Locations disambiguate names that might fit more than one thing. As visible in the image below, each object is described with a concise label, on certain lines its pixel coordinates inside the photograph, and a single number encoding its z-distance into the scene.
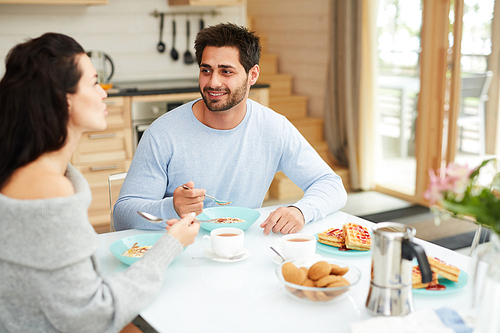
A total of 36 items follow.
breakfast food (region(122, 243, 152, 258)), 1.29
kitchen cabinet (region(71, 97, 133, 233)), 3.45
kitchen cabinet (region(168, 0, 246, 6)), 3.87
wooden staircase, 4.42
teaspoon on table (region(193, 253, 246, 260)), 1.31
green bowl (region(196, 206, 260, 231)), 1.62
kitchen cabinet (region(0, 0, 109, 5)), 3.37
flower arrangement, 0.80
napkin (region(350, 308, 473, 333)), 0.91
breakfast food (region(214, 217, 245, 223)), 1.55
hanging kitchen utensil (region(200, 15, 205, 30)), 4.25
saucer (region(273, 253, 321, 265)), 1.28
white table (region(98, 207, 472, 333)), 1.00
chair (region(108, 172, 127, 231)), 2.00
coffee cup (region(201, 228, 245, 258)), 1.29
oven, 3.54
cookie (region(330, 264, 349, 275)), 1.12
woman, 0.95
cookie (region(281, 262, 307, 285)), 1.08
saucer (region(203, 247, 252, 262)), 1.29
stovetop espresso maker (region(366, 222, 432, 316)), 0.94
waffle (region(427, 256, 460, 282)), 1.14
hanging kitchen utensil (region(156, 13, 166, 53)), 4.13
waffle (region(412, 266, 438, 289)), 1.12
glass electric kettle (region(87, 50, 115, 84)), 3.69
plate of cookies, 1.04
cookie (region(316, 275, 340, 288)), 1.05
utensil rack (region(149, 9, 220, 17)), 4.09
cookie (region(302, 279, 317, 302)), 1.04
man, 1.79
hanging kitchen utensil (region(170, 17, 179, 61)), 4.20
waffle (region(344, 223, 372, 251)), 1.34
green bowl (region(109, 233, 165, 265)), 1.36
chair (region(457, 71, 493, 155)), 3.68
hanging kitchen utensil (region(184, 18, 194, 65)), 4.26
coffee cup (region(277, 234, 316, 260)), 1.26
